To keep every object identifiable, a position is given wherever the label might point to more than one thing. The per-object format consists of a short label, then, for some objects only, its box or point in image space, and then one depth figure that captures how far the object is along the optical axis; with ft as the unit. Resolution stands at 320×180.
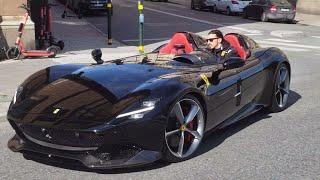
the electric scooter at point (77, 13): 87.71
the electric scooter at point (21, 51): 40.14
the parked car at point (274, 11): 96.02
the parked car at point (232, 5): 109.81
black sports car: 15.55
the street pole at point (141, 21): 46.65
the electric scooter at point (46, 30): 46.75
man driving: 22.93
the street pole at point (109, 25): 53.24
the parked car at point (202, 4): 120.37
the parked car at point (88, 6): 95.86
